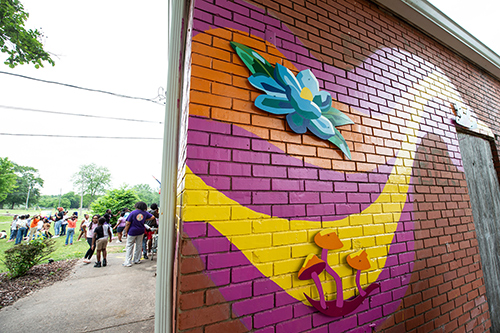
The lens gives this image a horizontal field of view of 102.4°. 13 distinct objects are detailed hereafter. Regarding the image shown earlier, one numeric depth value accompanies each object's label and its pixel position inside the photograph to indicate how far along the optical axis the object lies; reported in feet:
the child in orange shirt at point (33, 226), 39.94
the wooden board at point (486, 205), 8.64
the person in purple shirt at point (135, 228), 19.89
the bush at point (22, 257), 18.81
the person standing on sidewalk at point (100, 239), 20.78
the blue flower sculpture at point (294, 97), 4.87
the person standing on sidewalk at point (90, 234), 22.90
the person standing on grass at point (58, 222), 45.88
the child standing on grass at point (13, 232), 39.19
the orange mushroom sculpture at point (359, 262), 5.18
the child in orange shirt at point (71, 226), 36.18
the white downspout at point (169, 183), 4.49
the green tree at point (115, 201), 60.08
